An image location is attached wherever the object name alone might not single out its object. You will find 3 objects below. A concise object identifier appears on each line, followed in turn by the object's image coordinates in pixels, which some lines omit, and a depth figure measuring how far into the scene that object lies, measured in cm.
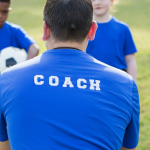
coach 258
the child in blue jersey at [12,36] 619
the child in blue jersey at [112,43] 595
